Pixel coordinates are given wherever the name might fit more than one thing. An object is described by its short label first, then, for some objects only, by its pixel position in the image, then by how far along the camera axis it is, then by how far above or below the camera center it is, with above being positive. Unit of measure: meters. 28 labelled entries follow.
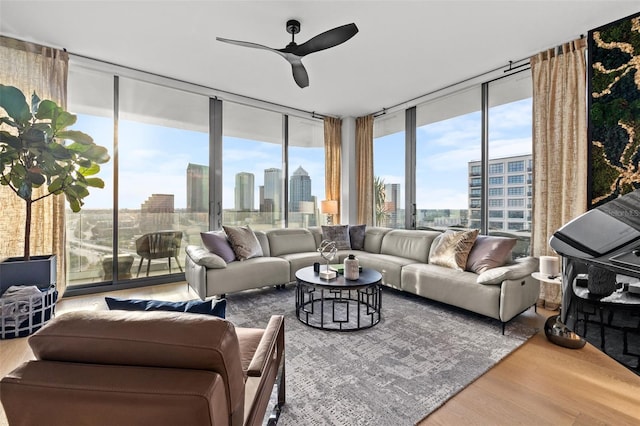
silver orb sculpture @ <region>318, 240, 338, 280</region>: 2.89 -0.59
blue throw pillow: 1.17 -0.38
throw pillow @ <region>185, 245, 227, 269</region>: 3.28 -0.52
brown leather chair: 0.70 -0.39
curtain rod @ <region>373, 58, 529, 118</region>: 3.62 +1.81
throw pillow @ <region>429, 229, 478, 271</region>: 3.32 -0.42
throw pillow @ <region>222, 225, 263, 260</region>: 3.78 -0.39
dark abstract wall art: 2.76 +0.98
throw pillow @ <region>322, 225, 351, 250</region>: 4.75 -0.36
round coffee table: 2.71 -1.00
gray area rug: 1.68 -1.07
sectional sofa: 2.75 -0.65
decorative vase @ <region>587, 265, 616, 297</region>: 1.29 -0.31
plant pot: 2.70 -0.55
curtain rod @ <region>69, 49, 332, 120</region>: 3.72 +1.83
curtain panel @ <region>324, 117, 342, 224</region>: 5.88 +1.09
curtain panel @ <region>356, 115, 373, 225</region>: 5.71 +0.86
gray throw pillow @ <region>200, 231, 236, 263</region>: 3.63 -0.41
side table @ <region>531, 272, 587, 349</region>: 2.37 -0.99
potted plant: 2.65 +0.52
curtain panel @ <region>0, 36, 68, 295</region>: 3.12 +0.23
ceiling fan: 2.43 +1.45
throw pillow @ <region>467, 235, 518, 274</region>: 3.11 -0.44
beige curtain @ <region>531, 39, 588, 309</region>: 3.07 +0.74
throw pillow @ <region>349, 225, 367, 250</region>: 4.84 -0.38
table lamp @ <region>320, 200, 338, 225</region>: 5.53 +0.12
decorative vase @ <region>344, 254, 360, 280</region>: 2.87 -0.54
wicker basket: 2.50 -0.87
